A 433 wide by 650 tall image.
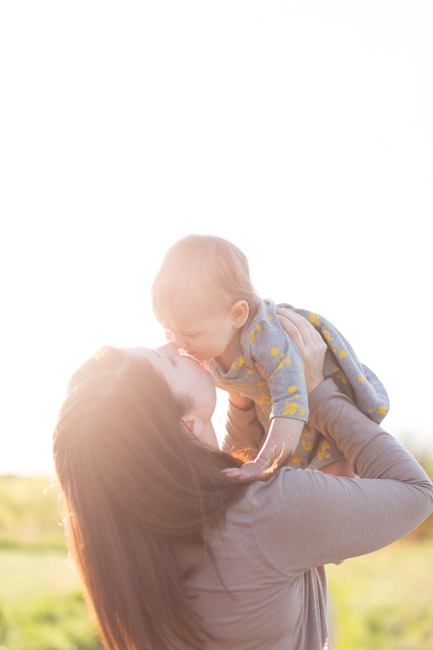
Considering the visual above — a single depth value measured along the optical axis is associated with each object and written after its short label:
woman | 1.36
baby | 1.88
